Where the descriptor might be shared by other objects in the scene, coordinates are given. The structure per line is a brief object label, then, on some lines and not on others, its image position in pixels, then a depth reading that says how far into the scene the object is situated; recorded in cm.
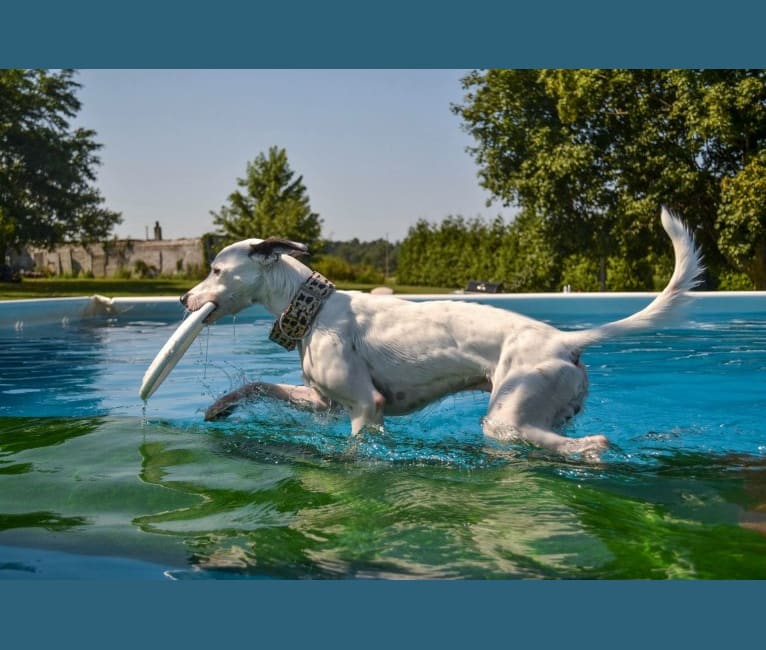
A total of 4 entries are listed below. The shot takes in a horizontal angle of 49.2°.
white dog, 426
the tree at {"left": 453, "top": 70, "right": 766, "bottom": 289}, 2042
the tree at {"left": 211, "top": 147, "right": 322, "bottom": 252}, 3619
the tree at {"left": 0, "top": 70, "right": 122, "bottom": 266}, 3372
